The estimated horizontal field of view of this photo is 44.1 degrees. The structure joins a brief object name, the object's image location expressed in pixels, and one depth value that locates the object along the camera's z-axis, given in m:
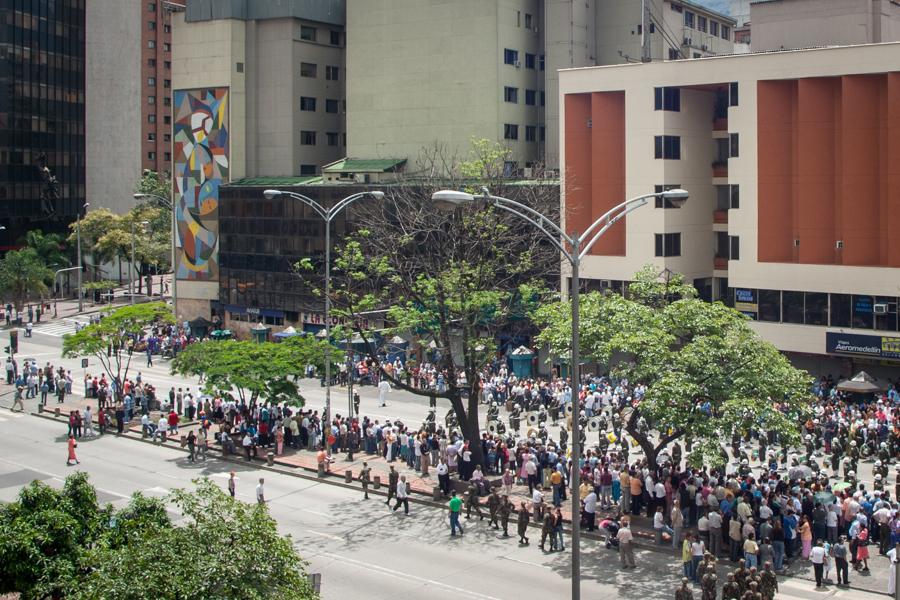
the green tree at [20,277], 88.06
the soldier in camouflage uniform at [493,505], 32.31
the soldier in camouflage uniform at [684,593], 23.78
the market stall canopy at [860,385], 42.22
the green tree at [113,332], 51.59
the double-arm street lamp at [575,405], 21.61
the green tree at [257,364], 42.97
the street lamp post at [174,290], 78.38
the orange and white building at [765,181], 48.94
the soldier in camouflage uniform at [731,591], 23.69
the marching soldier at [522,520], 30.81
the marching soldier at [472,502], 33.44
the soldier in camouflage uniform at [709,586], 24.47
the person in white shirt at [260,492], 34.62
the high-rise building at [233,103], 80.00
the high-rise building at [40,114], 109.69
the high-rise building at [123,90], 116.94
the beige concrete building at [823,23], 55.28
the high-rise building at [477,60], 70.38
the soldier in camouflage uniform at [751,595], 22.62
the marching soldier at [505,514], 31.83
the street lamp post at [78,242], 90.05
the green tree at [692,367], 29.00
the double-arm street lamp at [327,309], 40.62
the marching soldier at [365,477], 36.72
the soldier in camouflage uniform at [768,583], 23.92
